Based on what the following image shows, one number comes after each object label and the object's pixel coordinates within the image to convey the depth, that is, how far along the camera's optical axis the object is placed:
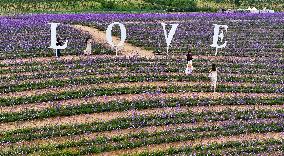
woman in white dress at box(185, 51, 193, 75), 36.66
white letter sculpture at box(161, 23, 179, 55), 40.19
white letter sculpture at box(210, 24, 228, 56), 41.06
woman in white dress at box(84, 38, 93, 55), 40.99
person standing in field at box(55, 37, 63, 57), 40.45
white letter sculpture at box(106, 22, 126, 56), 38.92
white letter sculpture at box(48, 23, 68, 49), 38.41
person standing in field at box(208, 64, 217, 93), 33.80
